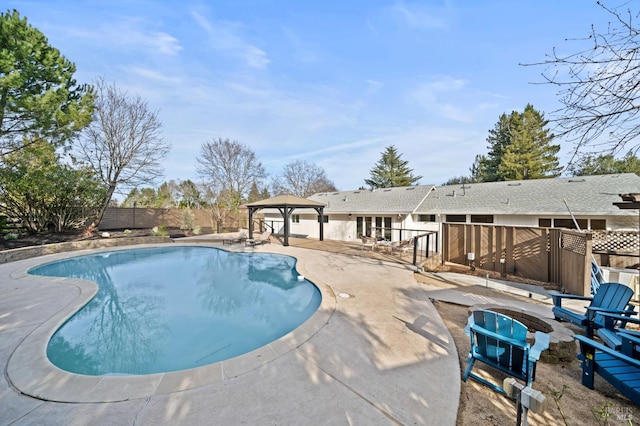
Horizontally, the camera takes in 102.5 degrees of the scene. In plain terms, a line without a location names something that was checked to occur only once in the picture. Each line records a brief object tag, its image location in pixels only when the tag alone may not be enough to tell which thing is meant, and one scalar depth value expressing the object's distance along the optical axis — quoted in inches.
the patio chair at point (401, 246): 483.2
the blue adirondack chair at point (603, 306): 162.9
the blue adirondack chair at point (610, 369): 105.1
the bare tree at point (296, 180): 1549.0
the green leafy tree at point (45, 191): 486.6
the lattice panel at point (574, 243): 260.4
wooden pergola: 589.6
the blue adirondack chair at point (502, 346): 115.2
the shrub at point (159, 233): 734.3
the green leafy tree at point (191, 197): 1162.0
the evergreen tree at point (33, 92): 409.4
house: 447.2
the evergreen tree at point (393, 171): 1449.1
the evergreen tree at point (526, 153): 1008.9
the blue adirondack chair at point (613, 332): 129.1
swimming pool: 184.7
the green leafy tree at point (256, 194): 1326.8
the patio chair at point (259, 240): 614.0
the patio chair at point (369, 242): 527.5
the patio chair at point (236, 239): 668.1
